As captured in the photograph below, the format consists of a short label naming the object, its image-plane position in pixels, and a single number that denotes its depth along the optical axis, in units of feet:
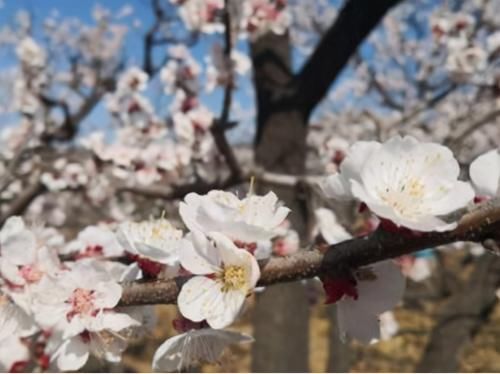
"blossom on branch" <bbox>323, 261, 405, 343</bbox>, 0.48
